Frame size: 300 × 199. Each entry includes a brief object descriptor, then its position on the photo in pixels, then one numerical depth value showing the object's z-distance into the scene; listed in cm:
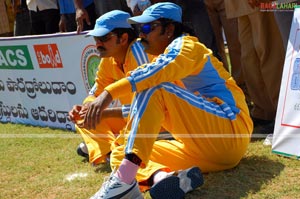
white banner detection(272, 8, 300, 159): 658
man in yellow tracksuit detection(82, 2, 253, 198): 517
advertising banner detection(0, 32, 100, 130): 924
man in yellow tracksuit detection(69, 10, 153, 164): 677
